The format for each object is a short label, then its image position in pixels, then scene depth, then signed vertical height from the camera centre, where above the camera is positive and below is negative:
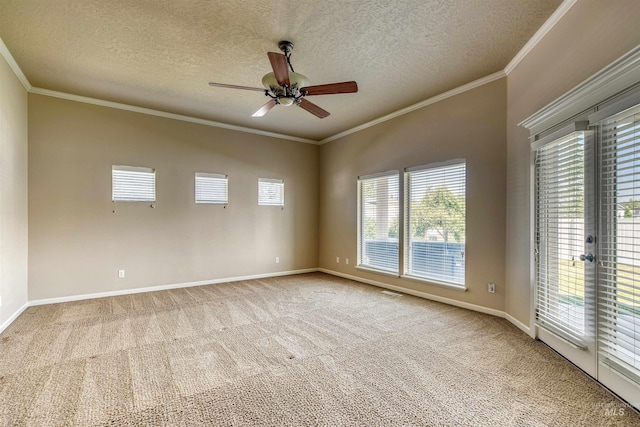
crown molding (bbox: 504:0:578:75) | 2.55 +1.73
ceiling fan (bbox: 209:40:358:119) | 2.94 +1.26
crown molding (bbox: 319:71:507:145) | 3.83 +1.69
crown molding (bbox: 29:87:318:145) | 4.41 +1.72
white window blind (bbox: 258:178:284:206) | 6.32 +0.43
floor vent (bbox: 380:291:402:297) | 4.81 -1.35
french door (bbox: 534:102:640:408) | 2.01 -0.31
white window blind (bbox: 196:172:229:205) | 5.61 +0.45
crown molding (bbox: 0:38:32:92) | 3.21 +1.76
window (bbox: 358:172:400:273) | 5.27 -0.19
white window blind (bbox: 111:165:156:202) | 4.86 +0.47
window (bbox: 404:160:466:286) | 4.26 -0.16
